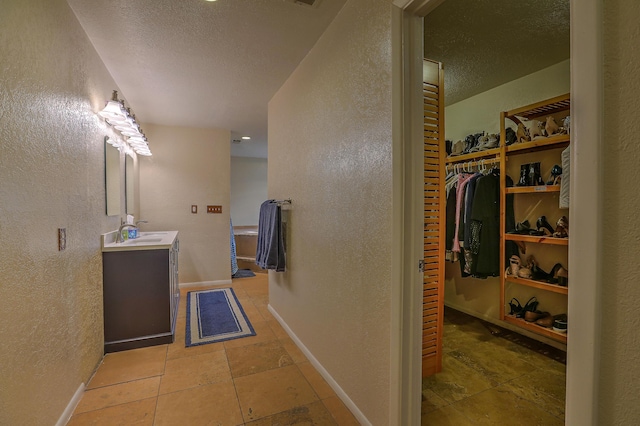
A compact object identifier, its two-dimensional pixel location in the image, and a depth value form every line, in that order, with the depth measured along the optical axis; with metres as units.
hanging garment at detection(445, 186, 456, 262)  3.06
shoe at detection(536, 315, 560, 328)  2.36
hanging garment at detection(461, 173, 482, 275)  2.88
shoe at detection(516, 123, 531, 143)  2.54
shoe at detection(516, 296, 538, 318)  2.60
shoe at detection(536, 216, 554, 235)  2.52
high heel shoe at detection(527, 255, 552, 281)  2.48
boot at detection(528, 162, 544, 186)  2.54
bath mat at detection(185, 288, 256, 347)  2.76
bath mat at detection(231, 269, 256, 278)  5.09
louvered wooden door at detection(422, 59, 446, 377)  1.96
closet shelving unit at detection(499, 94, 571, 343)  2.29
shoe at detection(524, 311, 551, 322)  2.48
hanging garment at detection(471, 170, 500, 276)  2.79
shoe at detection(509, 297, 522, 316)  2.67
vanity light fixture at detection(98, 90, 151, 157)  2.28
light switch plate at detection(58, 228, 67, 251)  1.62
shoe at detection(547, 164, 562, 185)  2.39
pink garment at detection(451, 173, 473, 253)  2.95
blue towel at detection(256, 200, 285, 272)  2.72
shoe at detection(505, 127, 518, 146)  2.66
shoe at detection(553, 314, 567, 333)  2.22
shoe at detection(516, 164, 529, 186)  2.60
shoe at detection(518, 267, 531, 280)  2.54
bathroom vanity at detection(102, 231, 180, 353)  2.45
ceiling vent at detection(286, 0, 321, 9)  1.70
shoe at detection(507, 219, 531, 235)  2.65
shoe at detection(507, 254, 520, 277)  2.63
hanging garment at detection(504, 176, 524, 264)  2.78
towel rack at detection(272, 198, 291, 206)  2.72
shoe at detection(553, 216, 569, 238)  2.31
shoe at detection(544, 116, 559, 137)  2.36
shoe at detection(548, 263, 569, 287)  2.33
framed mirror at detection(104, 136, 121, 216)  2.50
